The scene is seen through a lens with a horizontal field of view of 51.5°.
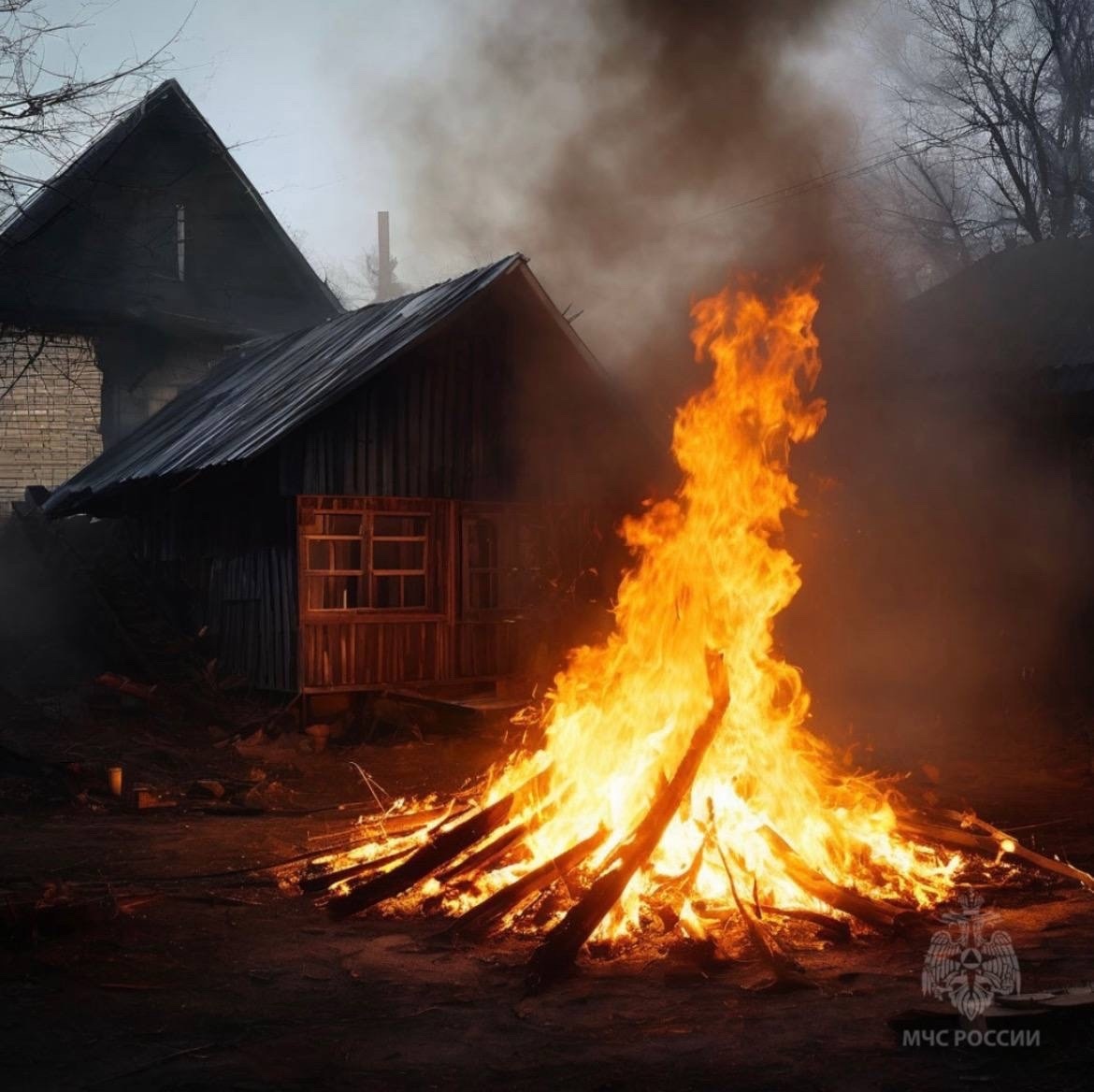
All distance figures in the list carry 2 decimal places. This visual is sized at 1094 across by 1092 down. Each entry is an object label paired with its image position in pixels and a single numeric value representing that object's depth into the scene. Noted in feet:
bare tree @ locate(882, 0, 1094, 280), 87.76
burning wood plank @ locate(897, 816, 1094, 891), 23.36
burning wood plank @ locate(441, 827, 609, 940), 21.09
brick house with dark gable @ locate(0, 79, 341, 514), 70.28
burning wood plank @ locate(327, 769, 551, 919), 22.52
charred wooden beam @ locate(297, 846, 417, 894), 24.02
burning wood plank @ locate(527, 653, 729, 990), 18.78
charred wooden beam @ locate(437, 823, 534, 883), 23.36
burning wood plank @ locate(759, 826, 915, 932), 20.44
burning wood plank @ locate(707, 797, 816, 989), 17.93
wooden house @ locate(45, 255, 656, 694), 46.29
